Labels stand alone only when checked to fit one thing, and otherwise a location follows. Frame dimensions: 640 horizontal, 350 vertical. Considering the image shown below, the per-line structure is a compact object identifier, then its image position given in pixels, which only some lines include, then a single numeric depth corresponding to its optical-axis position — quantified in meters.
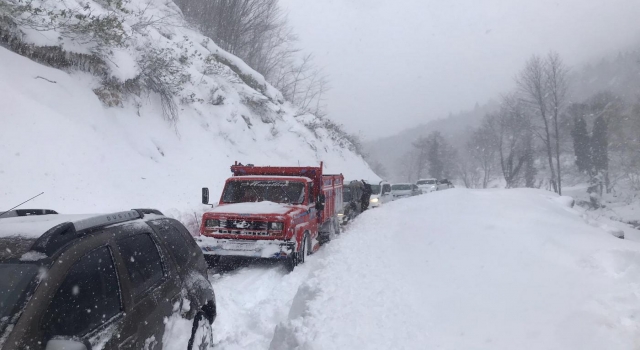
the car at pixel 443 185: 36.92
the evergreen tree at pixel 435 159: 76.25
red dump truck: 8.16
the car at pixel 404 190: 30.11
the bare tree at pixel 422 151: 85.68
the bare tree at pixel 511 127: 43.36
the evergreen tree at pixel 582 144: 50.81
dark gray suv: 2.18
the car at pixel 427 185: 32.75
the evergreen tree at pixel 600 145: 48.97
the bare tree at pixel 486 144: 70.88
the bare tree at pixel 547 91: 43.78
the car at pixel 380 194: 22.12
